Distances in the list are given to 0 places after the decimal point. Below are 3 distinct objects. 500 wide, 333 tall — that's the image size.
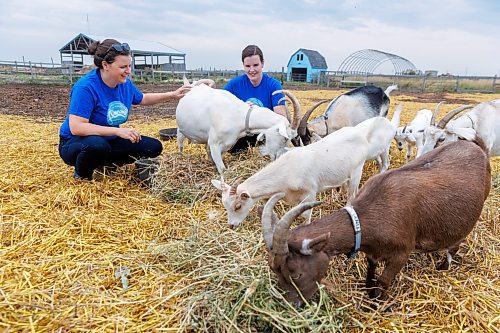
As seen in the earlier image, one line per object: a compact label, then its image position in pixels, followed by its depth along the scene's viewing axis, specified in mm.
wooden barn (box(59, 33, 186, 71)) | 35031
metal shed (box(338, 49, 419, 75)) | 40594
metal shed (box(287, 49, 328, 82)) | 40406
